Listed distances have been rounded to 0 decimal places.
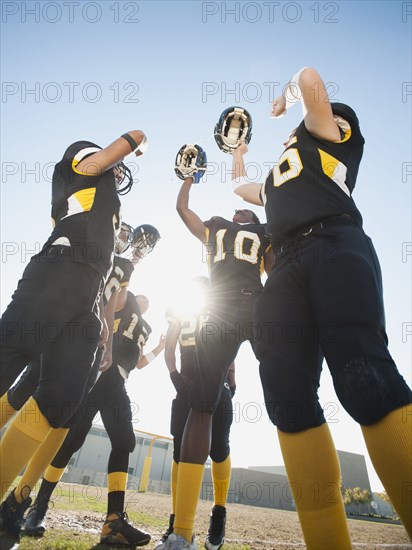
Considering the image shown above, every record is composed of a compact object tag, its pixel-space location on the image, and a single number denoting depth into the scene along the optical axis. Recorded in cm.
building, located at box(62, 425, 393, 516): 3547
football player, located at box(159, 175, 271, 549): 268
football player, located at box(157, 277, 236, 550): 357
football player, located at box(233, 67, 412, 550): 130
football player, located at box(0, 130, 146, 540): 212
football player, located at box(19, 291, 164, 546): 314
